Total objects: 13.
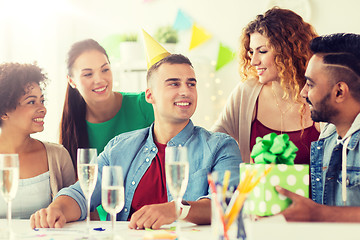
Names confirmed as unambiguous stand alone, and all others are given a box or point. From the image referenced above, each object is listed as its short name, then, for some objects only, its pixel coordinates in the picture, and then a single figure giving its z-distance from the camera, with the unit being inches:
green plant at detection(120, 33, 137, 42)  160.7
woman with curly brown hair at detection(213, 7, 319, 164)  93.3
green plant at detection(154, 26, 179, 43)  157.5
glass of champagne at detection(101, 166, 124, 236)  49.8
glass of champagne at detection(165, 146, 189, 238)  48.3
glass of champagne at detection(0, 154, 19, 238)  52.7
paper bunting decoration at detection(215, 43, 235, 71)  170.7
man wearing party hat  72.1
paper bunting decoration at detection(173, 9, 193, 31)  176.6
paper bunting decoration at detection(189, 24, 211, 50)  174.9
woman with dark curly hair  79.7
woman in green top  100.2
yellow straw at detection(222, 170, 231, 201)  41.1
